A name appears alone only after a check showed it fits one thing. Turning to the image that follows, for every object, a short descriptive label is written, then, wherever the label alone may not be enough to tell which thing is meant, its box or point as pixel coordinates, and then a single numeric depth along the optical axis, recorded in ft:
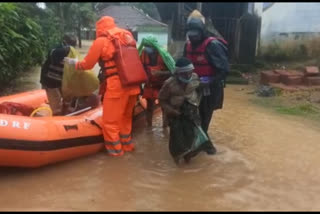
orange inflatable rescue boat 14.24
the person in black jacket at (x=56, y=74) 18.65
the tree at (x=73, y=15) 103.50
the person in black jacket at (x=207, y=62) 16.76
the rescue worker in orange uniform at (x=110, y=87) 16.38
